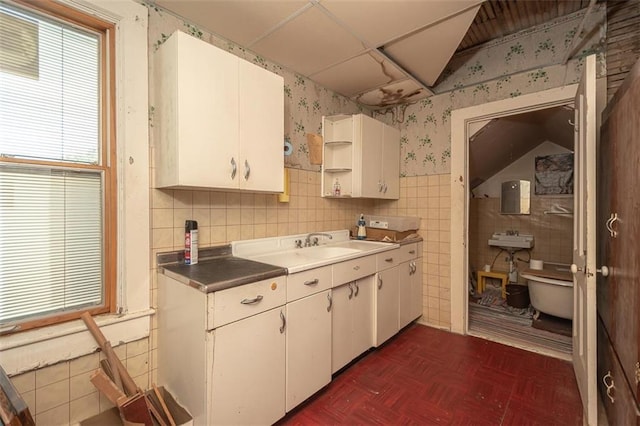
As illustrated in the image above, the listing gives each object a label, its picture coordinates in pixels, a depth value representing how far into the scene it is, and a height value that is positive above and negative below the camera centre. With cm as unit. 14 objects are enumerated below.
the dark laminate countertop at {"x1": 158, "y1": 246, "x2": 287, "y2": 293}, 129 -33
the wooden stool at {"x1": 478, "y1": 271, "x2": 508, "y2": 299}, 390 -102
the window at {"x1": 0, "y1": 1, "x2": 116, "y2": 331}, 125 +22
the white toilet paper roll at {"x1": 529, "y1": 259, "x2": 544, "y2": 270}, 356 -73
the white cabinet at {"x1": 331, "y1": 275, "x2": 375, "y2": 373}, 196 -84
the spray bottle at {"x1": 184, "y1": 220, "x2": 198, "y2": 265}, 165 -19
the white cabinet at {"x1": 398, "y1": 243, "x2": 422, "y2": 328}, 265 -75
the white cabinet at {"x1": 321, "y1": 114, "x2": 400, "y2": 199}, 259 +52
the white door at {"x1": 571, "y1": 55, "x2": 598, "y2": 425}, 149 -17
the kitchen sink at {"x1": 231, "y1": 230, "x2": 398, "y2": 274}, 182 -33
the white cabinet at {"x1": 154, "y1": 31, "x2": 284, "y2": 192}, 144 +53
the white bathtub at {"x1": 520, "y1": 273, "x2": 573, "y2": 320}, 287 -95
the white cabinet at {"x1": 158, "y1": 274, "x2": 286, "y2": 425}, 127 -70
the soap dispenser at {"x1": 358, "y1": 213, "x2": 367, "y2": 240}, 290 -22
